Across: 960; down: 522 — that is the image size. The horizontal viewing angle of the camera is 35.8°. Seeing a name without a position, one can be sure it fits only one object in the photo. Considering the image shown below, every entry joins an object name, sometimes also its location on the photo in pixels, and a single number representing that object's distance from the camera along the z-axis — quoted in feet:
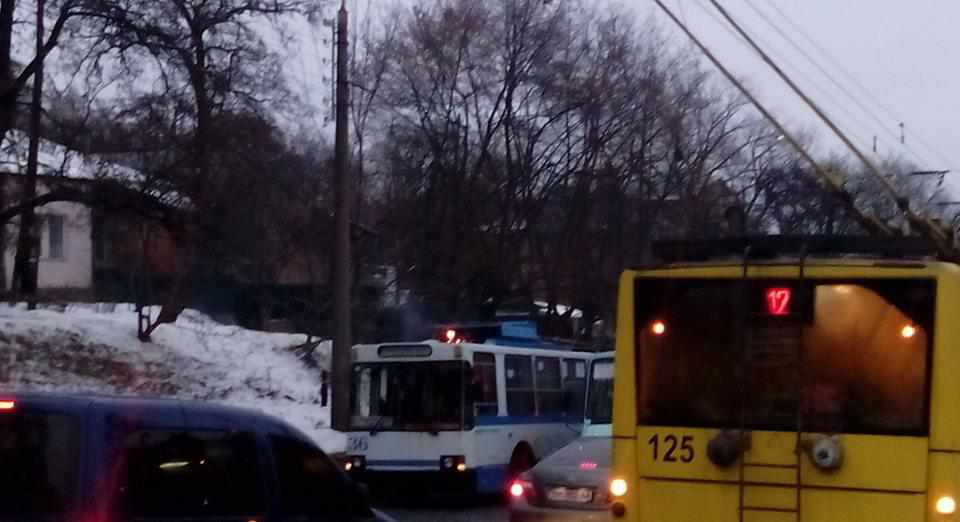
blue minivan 25.07
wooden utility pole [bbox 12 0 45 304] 93.20
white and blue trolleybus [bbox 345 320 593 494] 75.87
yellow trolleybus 32.40
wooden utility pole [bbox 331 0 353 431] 85.71
